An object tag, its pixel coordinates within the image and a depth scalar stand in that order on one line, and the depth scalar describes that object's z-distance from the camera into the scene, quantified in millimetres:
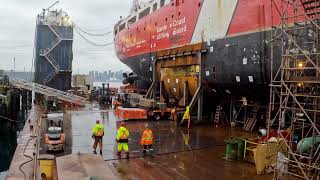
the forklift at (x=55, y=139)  10343
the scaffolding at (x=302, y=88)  7796
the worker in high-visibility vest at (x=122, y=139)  9799
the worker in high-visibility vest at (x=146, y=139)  10525
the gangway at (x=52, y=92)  24208
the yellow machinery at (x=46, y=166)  7774
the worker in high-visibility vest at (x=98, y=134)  10393
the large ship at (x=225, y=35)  12766
